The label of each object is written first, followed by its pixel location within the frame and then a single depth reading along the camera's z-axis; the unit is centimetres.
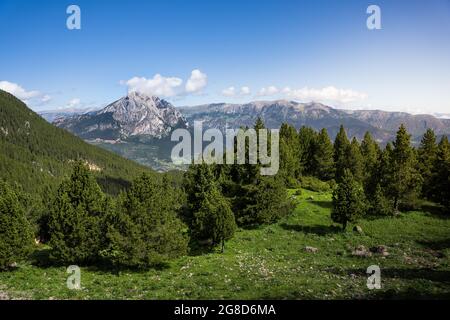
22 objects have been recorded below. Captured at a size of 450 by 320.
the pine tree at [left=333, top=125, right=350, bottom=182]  8006
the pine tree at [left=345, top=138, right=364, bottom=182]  7581
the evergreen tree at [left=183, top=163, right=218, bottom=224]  4678
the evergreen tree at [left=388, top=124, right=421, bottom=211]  5378
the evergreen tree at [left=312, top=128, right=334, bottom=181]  8050
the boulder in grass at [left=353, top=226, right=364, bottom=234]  4522
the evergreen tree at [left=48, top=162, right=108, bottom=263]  3241
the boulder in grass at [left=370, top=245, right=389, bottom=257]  3685
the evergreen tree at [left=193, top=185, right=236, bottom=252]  3859
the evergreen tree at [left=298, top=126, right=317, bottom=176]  8356
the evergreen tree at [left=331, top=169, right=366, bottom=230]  4484
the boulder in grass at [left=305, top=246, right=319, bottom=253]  3862
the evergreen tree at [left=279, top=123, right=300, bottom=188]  6266
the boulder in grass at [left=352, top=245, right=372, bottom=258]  3656
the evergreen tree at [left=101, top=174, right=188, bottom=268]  3075
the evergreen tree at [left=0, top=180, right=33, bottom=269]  3027
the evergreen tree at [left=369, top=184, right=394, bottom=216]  5169
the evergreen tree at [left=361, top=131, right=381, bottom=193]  7599
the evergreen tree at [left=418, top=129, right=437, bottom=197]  6119
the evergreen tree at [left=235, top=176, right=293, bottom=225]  4900
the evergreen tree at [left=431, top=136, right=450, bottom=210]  5674
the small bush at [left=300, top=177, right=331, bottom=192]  7144
